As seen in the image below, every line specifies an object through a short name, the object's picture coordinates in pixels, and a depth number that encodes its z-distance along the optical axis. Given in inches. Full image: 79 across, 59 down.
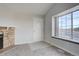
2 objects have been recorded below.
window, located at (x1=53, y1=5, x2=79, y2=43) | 51.7
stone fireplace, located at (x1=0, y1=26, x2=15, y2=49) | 51.4
